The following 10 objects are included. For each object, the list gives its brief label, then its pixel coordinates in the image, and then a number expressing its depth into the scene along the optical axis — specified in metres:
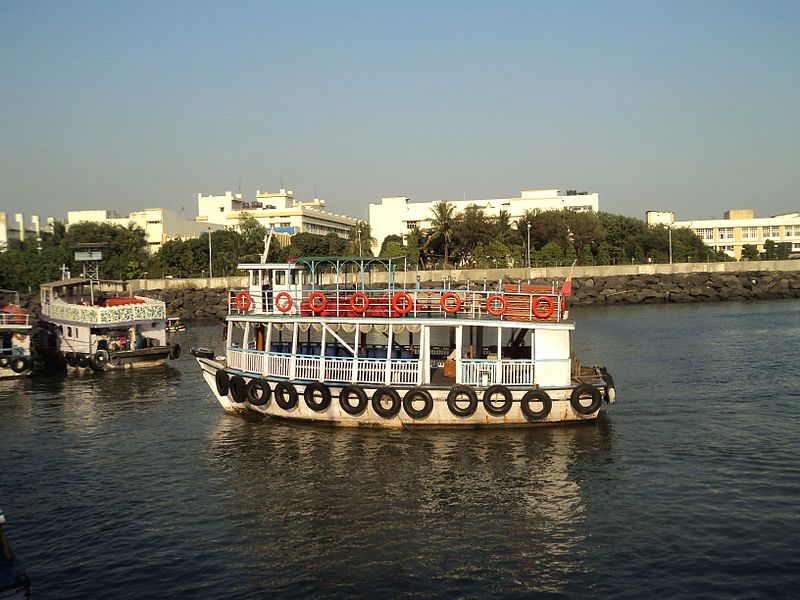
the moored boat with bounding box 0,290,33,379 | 36.62
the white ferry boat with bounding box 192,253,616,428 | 21.88
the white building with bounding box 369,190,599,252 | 118.31
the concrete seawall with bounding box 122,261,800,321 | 75.88
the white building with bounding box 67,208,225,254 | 124.06
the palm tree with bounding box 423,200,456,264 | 90.94
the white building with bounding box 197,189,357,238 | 148.62
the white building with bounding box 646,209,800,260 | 124.50
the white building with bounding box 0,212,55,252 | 123.06
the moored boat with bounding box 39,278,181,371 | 38.81
